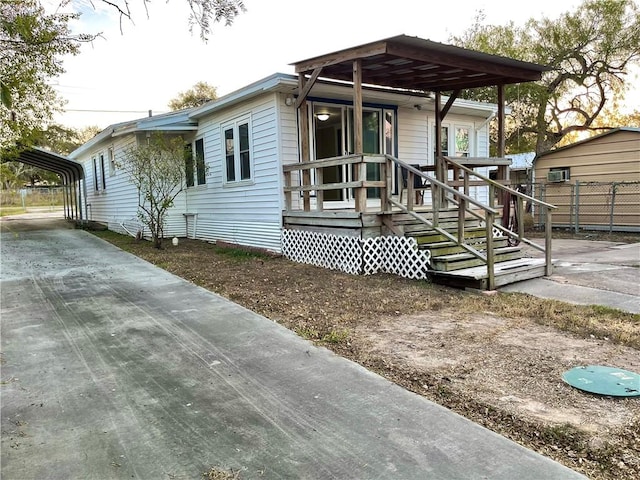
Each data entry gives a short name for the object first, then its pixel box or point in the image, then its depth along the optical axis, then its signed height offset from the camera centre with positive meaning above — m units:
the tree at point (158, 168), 10.55 +0.78
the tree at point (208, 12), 3.17 +1.32
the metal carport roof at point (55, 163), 16.08 +1.64
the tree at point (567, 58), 19.88 +5.95
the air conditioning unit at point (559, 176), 14.53 +0.47
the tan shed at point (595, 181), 12.98 +0.28
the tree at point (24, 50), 2.73 +1.17
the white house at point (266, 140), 9.08 +1.29
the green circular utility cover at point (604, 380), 3.05 -1.32
